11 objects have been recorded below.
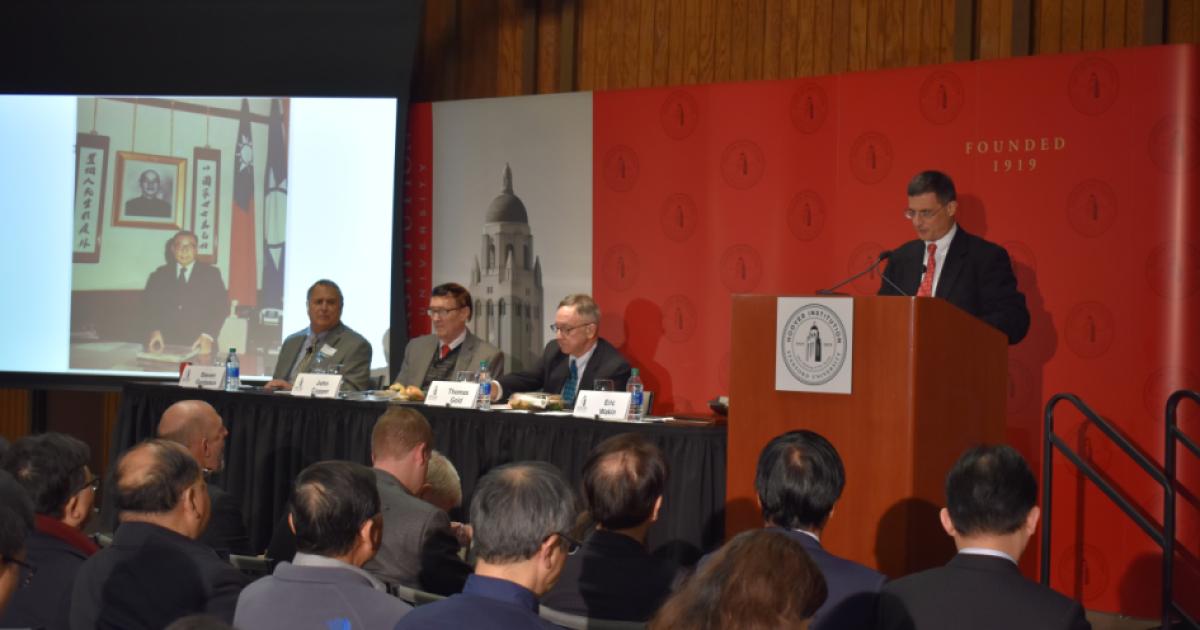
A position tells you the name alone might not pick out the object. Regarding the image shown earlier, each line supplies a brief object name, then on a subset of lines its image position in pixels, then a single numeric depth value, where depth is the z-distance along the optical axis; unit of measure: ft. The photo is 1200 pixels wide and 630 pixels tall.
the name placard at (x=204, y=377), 19.92
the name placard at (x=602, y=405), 15.40
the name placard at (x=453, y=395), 17.08
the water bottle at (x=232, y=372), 19.92
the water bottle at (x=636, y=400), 15.53
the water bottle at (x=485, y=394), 17.17
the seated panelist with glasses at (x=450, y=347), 19.81
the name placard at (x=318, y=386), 18.54
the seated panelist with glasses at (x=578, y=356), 18.29
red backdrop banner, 17.90
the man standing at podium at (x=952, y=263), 15.50
